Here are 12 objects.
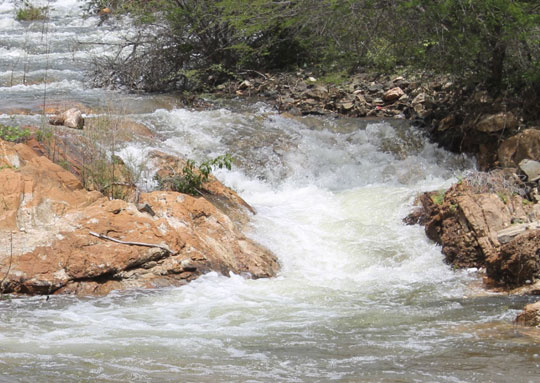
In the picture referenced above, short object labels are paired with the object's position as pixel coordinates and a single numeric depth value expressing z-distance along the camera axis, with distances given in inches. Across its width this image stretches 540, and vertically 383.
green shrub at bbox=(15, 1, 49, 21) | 1646.2
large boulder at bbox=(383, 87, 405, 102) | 1058.8
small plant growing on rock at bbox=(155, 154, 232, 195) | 642.8
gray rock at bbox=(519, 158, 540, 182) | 674.3
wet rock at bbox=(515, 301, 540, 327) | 384.8
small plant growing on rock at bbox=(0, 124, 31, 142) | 599.2
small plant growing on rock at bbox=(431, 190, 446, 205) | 649.0
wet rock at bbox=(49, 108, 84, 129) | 768.9
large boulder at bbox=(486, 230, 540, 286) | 510.9
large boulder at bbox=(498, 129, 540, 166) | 753.6
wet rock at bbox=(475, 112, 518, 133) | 809.5
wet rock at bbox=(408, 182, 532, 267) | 577.6
